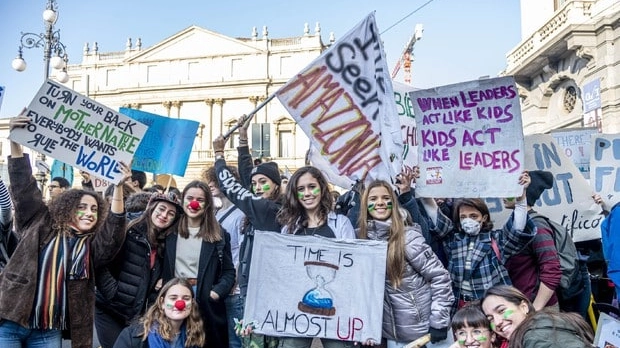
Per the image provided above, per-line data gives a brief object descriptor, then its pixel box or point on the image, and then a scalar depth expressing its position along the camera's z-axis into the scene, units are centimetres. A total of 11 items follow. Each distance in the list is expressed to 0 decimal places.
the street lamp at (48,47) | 1199
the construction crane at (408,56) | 6556
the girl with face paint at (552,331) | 214
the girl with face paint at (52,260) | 308
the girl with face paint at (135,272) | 354
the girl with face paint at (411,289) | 331
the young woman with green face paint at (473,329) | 279
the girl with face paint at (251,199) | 373
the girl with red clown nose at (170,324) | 328
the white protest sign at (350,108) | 421
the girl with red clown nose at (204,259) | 369
